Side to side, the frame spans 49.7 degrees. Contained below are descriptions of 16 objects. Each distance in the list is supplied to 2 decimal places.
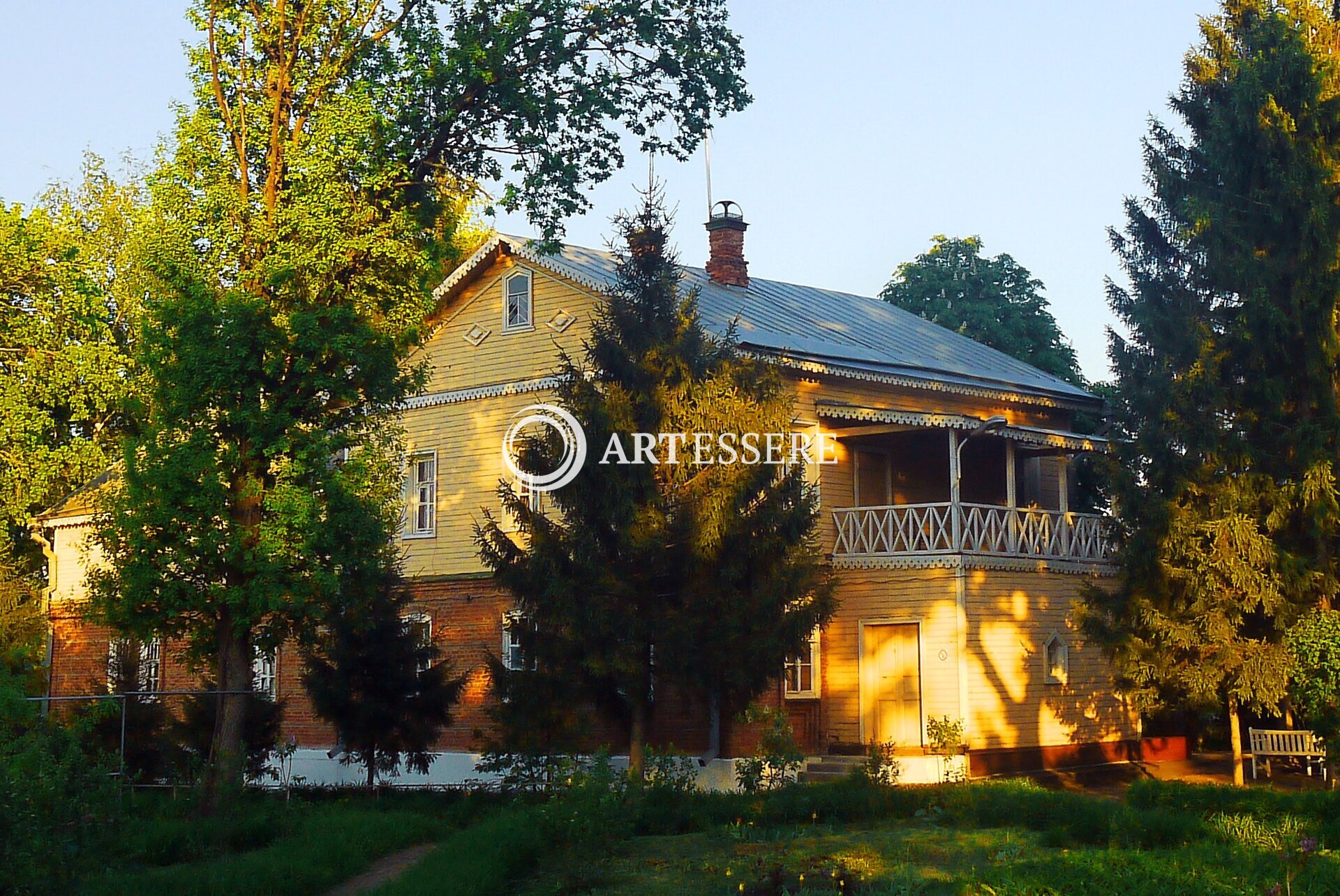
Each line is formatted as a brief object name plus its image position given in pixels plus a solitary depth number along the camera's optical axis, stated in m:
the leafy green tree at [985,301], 41.62
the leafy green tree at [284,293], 17.36
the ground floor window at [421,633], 20.92
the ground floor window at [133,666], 25.06
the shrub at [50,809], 9.37
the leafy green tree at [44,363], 30.52
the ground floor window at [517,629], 18.84
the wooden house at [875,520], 22.41
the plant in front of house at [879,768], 16.72
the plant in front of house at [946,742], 20.88
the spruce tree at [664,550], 18.02
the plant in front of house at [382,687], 20.30
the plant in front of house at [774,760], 16.81
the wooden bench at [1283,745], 20.05
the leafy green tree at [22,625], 31.02
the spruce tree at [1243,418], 19.72
